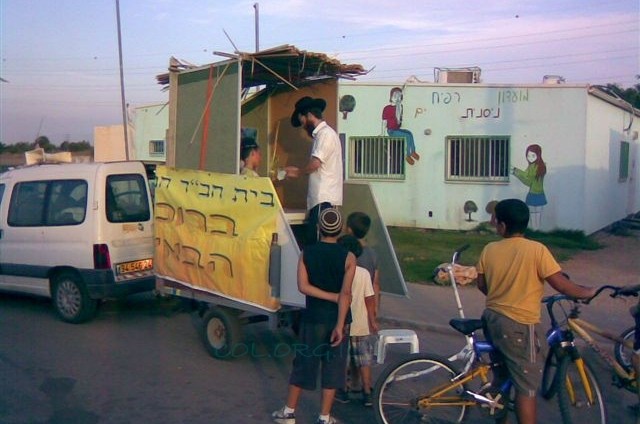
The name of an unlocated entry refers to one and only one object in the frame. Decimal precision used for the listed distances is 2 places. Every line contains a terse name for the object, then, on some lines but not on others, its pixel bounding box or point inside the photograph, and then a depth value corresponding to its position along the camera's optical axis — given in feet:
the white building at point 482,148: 61.57
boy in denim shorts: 21.49
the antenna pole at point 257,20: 100.08
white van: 31.71
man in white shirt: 25.77
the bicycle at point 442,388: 18.11
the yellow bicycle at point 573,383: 18.01
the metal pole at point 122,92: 84.57
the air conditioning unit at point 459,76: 68.33
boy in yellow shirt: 16.97
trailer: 24.16
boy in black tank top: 19.17
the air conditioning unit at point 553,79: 63.94
